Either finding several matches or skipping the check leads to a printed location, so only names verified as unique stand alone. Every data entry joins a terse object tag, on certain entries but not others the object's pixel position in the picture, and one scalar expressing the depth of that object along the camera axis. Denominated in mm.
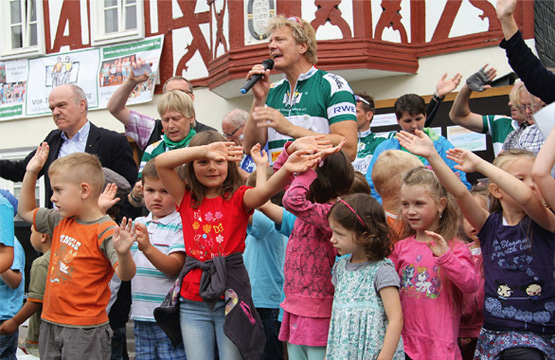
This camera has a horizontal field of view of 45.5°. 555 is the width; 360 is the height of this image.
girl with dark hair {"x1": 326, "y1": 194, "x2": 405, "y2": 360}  3061
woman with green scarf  4730
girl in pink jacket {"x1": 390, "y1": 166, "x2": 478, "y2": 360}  3164
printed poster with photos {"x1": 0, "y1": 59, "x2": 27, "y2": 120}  13398
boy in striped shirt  3924
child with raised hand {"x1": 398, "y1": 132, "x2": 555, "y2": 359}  3027
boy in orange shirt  3727
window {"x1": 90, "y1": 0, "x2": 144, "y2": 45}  12125
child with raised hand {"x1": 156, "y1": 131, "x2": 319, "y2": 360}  3350
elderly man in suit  5312
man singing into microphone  4020
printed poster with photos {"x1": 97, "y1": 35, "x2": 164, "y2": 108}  11820
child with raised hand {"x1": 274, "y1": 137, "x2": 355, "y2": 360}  3291
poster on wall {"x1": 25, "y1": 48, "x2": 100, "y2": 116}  12516
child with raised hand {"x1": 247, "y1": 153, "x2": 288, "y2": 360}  4406
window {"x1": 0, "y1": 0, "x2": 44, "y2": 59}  13281
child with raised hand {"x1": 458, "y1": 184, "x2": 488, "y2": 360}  3461
